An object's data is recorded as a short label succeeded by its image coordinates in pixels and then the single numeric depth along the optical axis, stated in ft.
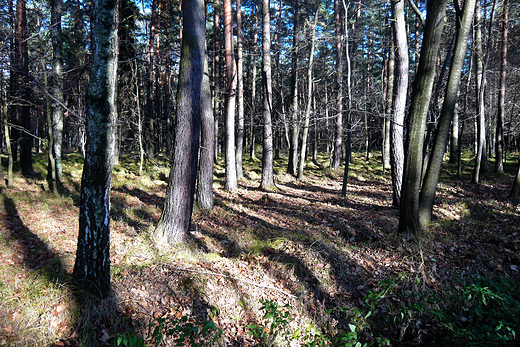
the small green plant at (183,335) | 10.18
